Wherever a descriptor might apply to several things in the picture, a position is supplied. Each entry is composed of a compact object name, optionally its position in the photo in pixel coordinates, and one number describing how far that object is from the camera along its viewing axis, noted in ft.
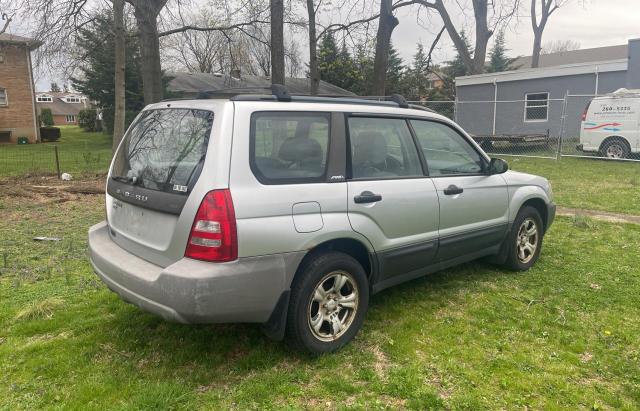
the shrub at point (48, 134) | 94.63
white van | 46.70
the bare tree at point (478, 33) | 78.38
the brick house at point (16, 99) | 88.02
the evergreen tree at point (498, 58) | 121.70
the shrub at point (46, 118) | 130.63
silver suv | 9.13
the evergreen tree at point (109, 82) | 77.56
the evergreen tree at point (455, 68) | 120.57
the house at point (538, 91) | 63.41
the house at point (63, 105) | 248.11
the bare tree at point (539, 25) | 101.30
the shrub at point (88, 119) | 122.97
